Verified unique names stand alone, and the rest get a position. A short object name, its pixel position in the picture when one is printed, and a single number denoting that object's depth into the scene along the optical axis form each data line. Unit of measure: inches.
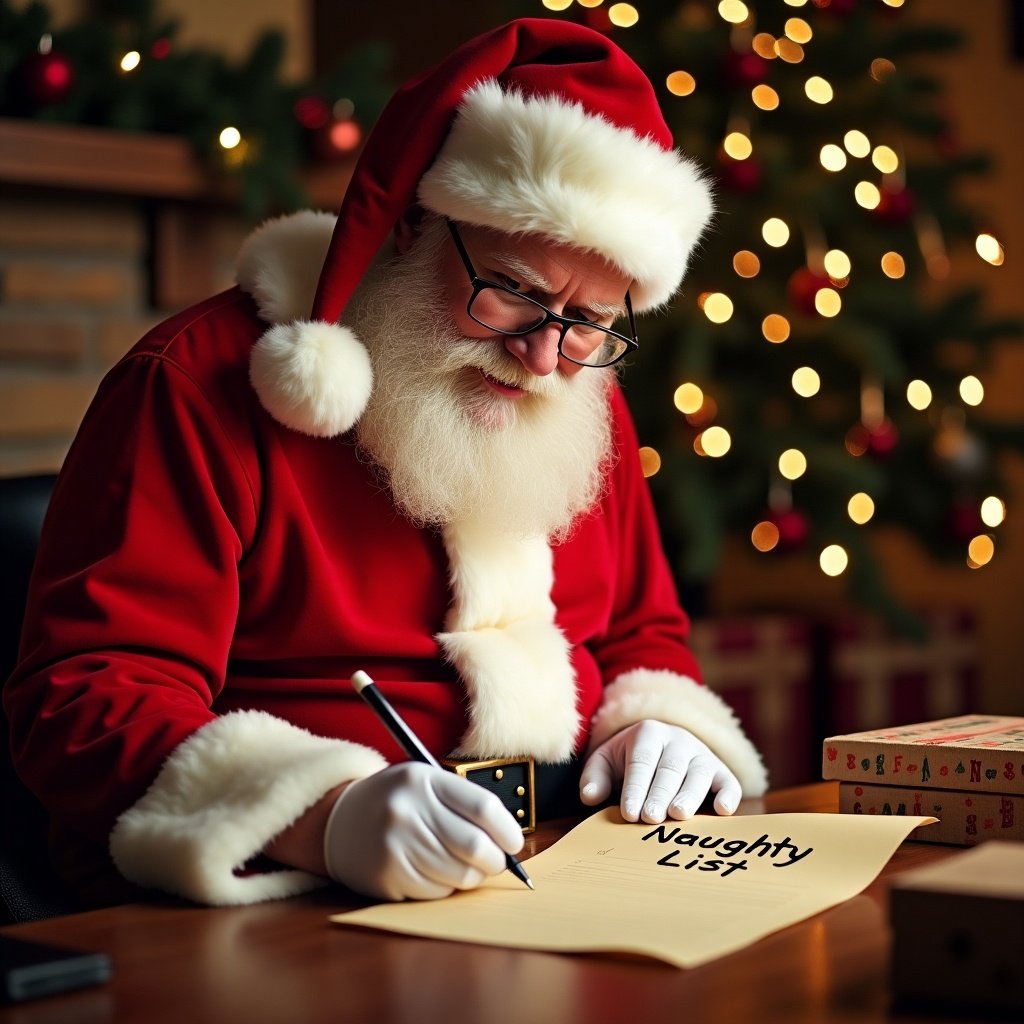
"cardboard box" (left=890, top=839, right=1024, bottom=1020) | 30.9
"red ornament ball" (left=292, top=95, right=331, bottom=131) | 113.7
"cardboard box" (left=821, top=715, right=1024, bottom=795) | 47.6
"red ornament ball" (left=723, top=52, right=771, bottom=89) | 123.9
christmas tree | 126.3
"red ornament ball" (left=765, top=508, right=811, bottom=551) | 122.8
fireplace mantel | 99.7
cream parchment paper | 37.1
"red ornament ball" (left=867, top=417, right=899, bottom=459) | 126.5
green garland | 100.6
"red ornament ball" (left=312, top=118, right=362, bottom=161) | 114.3
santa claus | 50.6
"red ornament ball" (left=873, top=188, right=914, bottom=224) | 129.1
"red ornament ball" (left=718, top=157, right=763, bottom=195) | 122.6
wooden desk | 31.9
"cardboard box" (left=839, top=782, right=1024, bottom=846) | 47.6
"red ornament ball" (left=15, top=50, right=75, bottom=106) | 99.4
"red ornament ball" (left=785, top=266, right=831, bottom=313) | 121.6
